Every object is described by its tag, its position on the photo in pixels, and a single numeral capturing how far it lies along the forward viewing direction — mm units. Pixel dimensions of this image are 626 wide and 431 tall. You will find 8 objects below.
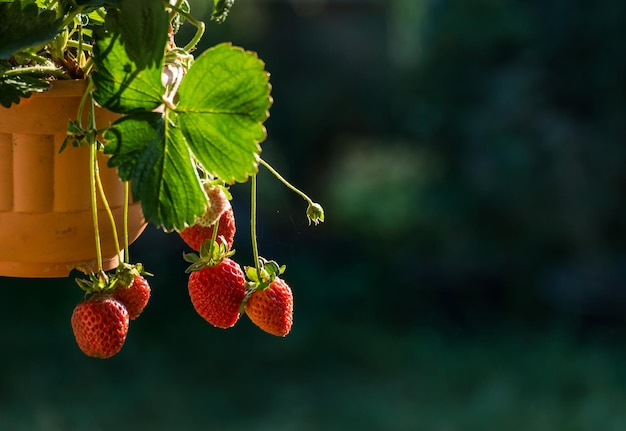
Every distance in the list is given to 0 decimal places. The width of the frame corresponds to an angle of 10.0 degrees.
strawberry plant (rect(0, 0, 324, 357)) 1744
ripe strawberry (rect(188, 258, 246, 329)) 1823
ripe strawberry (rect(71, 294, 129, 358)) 1792
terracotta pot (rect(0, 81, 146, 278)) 1779
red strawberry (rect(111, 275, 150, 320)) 1813
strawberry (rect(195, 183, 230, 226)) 1794
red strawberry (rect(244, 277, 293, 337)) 1829
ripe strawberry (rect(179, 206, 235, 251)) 1841
